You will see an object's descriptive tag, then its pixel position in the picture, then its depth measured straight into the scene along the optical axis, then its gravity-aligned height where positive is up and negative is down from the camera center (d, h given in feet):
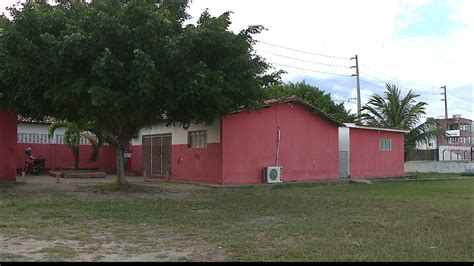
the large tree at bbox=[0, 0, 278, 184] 47.14 +9.01
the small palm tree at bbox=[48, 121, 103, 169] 88.94 +3.41
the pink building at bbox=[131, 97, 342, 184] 73.26 +1.33
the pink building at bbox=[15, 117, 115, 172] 94.44 +1.23
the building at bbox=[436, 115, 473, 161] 174.29 +9.58
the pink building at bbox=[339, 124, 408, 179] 92.84 +0.65
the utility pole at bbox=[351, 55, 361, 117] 150.22 +24.36
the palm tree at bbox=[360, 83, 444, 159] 126.00 +9.29
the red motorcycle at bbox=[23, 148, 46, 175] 88.58 -1.55
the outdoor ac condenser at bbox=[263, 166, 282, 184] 75.51 -2.70
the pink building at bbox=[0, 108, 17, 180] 68.13 +1.57
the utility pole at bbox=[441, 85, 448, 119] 227.28 +23.14
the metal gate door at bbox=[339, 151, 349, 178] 91.93 -1.52
